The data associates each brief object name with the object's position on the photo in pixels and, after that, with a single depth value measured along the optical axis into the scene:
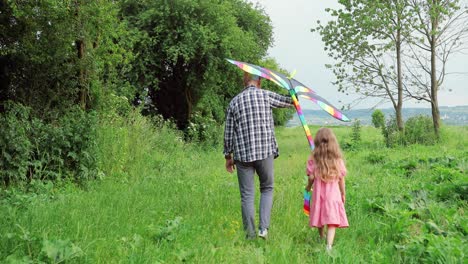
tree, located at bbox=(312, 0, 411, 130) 18.48
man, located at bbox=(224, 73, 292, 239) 5.61
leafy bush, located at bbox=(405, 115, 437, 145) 17.75
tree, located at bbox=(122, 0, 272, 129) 19.59
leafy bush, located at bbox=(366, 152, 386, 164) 13.13
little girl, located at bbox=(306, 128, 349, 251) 5.26
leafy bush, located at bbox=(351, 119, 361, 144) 20.05
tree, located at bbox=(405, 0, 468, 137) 18.39
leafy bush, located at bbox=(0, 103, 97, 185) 7.79
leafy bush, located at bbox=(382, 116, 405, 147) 18.08
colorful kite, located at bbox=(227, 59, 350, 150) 5.64
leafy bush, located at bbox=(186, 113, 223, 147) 19.38
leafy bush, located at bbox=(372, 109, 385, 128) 30.00
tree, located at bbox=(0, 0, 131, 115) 9.02
